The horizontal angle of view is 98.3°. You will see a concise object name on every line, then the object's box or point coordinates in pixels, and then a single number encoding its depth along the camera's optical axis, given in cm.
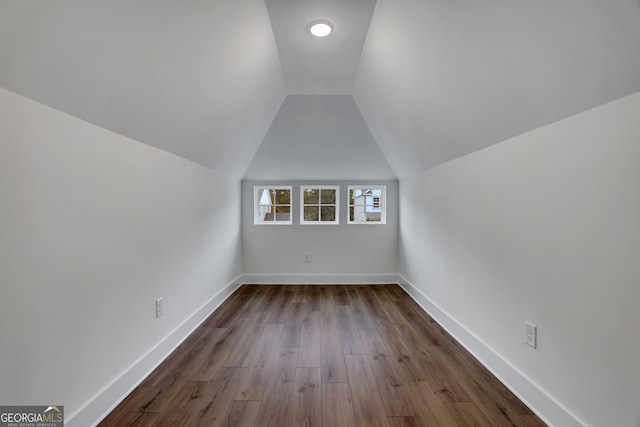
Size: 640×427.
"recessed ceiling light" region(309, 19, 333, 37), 209
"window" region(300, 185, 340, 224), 450
